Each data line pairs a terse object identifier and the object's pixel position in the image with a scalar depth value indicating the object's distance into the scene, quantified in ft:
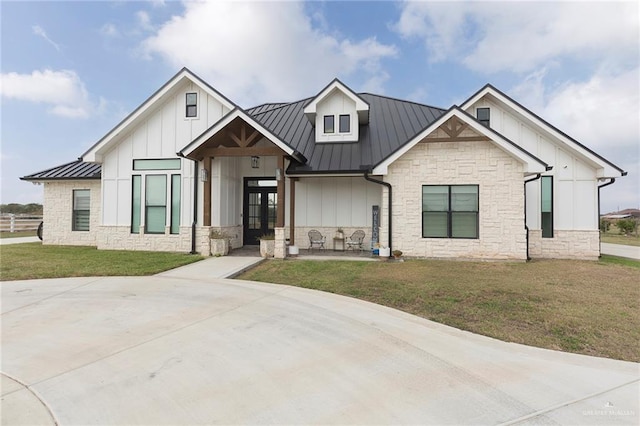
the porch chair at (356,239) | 44.19
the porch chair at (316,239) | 44.80
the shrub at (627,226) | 78.26
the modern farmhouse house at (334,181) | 36.47
